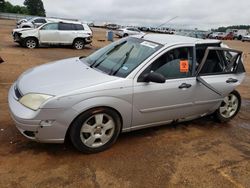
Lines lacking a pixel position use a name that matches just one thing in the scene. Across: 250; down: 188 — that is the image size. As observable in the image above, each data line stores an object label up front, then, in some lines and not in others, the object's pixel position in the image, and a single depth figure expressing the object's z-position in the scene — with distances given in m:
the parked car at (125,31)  24.05
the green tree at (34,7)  71.50
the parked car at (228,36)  41.48
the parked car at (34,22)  17.67
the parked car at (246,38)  37.88
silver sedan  2.46
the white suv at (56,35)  11.17
